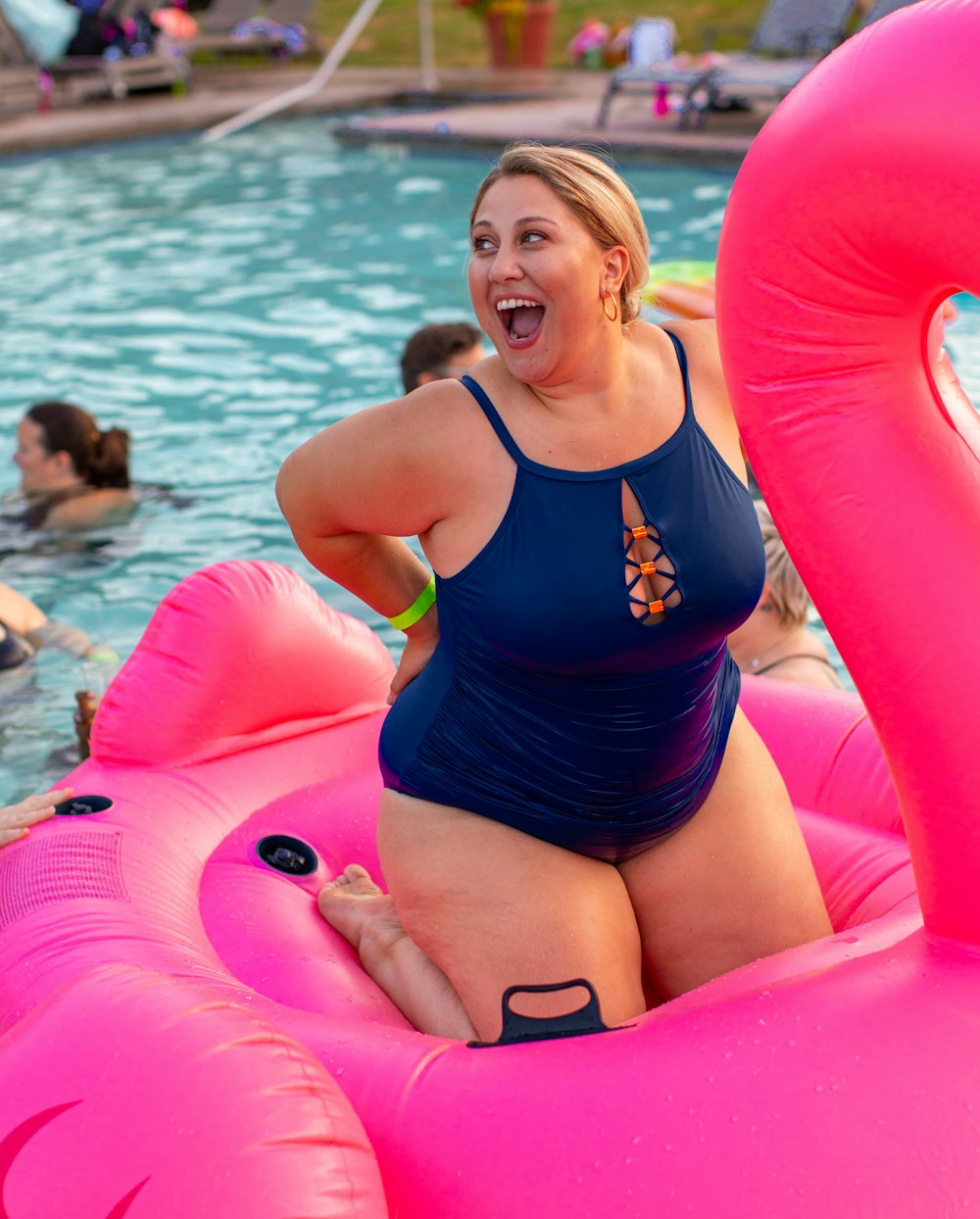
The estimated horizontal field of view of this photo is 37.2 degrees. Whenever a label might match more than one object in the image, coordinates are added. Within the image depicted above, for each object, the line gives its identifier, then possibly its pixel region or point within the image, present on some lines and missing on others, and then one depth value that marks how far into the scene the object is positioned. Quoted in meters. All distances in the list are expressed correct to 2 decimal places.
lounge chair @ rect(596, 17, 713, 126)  11.15
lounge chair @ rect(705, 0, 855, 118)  11.34
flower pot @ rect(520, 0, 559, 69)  15.45
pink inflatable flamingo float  1.56
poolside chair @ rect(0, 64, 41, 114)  14.25
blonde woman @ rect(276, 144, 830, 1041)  1.92
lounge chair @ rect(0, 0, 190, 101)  14.69
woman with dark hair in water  5.17
